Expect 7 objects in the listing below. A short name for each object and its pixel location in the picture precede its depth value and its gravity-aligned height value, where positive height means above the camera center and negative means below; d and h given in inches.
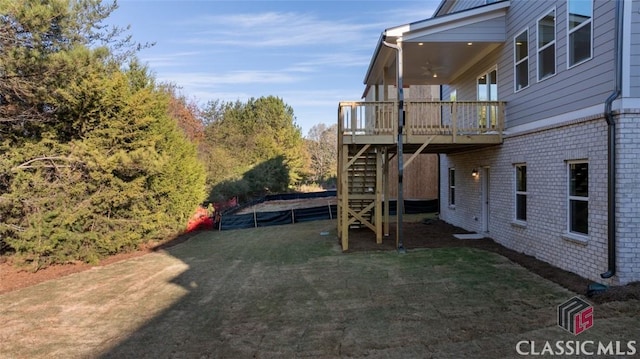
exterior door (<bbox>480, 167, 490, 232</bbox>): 425.7 -24.7
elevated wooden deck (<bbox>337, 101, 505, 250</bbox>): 368.2 +44.3
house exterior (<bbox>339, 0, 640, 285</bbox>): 217.3 +40.7
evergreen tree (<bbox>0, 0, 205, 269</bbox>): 310.7 +32.4
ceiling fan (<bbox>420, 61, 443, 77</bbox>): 475.5 +133.9
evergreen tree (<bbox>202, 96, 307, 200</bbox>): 921.5 +98.6
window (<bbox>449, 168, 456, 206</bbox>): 544.1 -17.2
